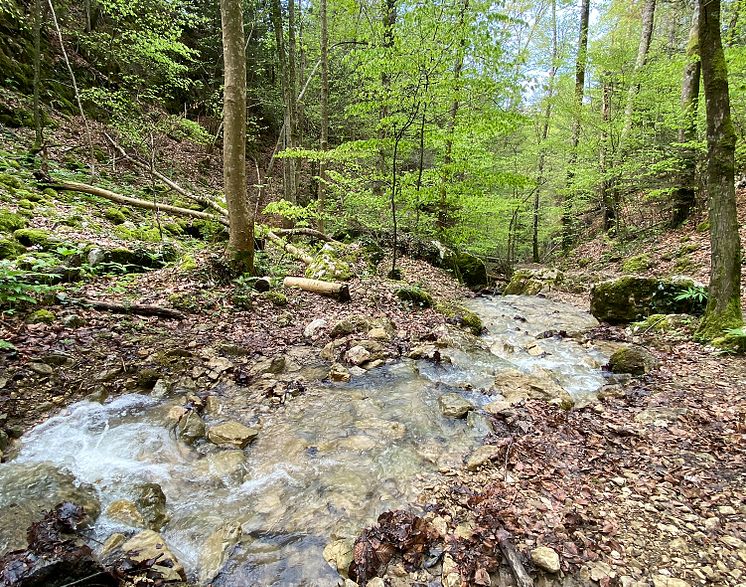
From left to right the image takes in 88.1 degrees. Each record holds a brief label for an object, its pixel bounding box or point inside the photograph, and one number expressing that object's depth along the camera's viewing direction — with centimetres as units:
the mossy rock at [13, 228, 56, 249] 681
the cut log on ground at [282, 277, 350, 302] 870
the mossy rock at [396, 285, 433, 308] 927
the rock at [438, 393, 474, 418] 482
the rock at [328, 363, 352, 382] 573
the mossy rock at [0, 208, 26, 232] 694
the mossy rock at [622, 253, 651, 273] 1212
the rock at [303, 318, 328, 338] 702
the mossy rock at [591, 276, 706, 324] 782
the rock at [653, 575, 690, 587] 248
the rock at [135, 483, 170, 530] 304
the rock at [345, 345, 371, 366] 625
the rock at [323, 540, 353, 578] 271
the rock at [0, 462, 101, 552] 267
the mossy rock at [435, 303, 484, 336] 862
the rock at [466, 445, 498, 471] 378
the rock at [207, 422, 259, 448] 406
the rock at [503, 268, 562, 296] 1382
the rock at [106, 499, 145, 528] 297
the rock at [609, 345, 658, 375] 583
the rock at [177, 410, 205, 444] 406
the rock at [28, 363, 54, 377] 441
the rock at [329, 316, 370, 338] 709
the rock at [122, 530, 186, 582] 253
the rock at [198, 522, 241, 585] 267
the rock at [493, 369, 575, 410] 507
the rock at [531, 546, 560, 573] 261
